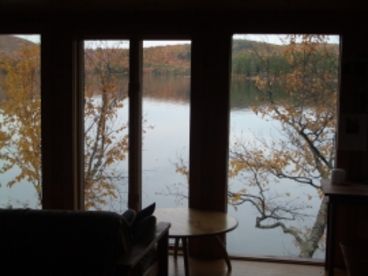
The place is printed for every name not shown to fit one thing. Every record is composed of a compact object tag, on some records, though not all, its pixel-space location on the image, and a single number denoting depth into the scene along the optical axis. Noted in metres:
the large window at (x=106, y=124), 4.70
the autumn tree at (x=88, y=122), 4.71
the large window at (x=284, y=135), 4.42
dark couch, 2.77
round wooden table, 3.75
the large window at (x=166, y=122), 4.60
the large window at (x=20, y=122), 4.81
